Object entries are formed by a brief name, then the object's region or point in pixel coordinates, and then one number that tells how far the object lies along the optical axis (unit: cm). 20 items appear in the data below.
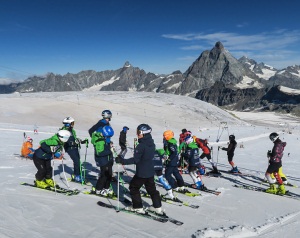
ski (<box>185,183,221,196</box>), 915
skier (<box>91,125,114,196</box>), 795
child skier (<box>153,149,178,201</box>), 799
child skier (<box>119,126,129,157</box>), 1573
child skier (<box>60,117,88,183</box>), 934
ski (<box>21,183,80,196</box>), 790
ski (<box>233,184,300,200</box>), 931
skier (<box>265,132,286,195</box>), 984
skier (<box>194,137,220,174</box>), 1263
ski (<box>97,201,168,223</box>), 641
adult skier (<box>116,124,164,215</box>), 650
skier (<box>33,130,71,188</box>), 801
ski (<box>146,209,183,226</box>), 633
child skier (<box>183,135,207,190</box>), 956
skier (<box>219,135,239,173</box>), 1343
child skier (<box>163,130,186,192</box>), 873
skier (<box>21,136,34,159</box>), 1316
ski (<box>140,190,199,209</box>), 765
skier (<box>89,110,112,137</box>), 901
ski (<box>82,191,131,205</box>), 745
